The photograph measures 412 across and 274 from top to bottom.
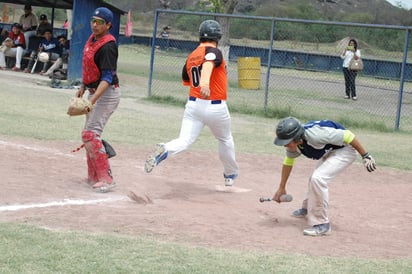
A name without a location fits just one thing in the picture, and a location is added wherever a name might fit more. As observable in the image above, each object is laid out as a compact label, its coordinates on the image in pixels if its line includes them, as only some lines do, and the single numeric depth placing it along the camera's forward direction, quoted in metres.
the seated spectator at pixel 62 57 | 22.89
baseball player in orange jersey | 8.82
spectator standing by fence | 22.12
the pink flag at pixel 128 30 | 41.12
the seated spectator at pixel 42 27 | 24.22
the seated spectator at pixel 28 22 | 24.87
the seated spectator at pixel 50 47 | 23.20
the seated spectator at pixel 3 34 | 26.54
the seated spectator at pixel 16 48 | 24.49
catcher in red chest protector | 8.57
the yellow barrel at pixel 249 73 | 25.17
